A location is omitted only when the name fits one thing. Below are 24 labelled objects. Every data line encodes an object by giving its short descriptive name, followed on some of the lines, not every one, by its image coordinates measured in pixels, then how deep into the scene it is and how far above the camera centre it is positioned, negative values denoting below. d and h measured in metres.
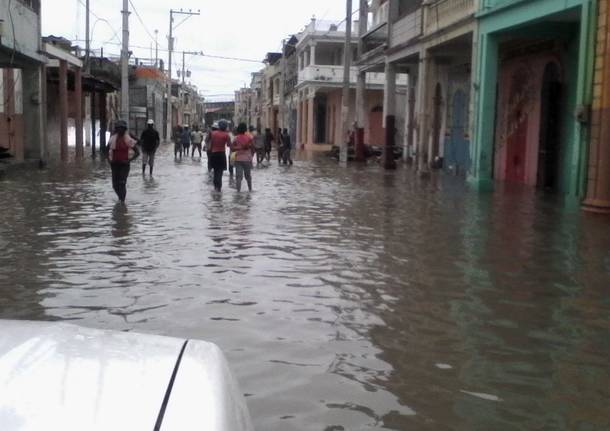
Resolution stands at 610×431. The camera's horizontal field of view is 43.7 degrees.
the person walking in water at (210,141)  16.64 -0.19
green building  13.49 +1.07
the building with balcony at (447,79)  19.58 +1.86
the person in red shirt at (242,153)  15.73 -0.41
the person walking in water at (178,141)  34.66 -0.42
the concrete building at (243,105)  117.64 +4.88
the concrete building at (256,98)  93.75 +4.74
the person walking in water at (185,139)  35.75 -0.33
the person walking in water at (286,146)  29.75 -0.47
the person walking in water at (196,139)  37.03 -0.33
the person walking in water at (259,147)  28.80 -0.53
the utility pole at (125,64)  33.00 +2.89
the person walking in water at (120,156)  13.38 -0.44
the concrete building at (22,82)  20.44 +1.48
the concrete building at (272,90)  72.56 +4.45
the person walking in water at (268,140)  30.35 -0.26
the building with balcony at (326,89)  44.91 +2.87
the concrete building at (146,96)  57.00 +2.96
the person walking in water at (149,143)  20.98 -0.32
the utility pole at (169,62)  66.12 +6.14
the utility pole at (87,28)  39.26 +5.57
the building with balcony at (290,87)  58.38 +3.80
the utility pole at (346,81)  29.97 +2.16
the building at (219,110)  154.12 +4.68
